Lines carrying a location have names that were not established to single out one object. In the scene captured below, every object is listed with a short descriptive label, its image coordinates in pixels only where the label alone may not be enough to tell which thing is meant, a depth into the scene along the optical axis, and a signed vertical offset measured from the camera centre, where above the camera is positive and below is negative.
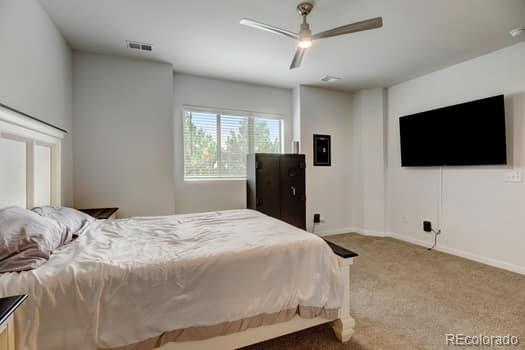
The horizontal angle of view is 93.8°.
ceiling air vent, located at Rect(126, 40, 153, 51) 2.86 +1.56
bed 1.16 -0.61
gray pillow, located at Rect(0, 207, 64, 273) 1.17 -0.32
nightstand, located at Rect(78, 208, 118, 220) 2.60 -0.40
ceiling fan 2.01 +1.23
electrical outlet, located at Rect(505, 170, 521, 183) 2.86 -0.04
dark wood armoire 3.79 -0.17
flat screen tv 2.95 +0.52
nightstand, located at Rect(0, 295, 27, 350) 0.85 -0.48
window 3.92 +0.59
